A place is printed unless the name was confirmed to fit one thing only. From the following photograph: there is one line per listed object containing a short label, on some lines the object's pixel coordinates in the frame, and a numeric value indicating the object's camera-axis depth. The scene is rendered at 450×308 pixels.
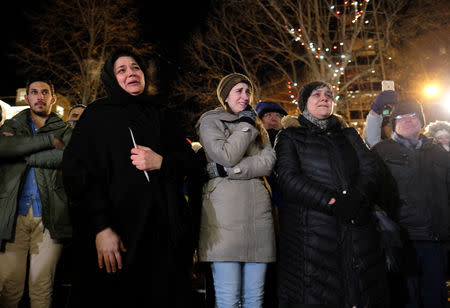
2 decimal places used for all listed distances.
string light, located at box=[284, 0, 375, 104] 12.53
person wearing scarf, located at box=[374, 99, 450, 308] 3.19
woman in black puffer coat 2.46
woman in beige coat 2.50
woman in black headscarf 1.94
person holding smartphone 4.38
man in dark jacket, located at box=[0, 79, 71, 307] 2.90
